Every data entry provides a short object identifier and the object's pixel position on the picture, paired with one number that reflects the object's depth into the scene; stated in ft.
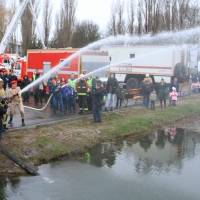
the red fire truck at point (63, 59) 59.52
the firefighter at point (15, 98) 35.22
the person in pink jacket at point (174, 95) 58.13
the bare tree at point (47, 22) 155.12
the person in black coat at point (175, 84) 65.39
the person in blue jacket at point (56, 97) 44.64
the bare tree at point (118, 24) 141.28
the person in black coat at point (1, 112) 26.32
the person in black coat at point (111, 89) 49.37
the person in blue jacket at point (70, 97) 46.65
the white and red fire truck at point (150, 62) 77.15
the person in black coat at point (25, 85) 53.52
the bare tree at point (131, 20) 134.92
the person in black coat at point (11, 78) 51.65
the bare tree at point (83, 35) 149.69
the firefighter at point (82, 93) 44.98
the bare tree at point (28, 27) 152.05
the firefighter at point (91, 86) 47.62
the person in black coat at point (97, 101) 40.24
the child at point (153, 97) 53.55
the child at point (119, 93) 51.97
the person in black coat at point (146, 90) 54.65
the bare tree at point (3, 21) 161.58
